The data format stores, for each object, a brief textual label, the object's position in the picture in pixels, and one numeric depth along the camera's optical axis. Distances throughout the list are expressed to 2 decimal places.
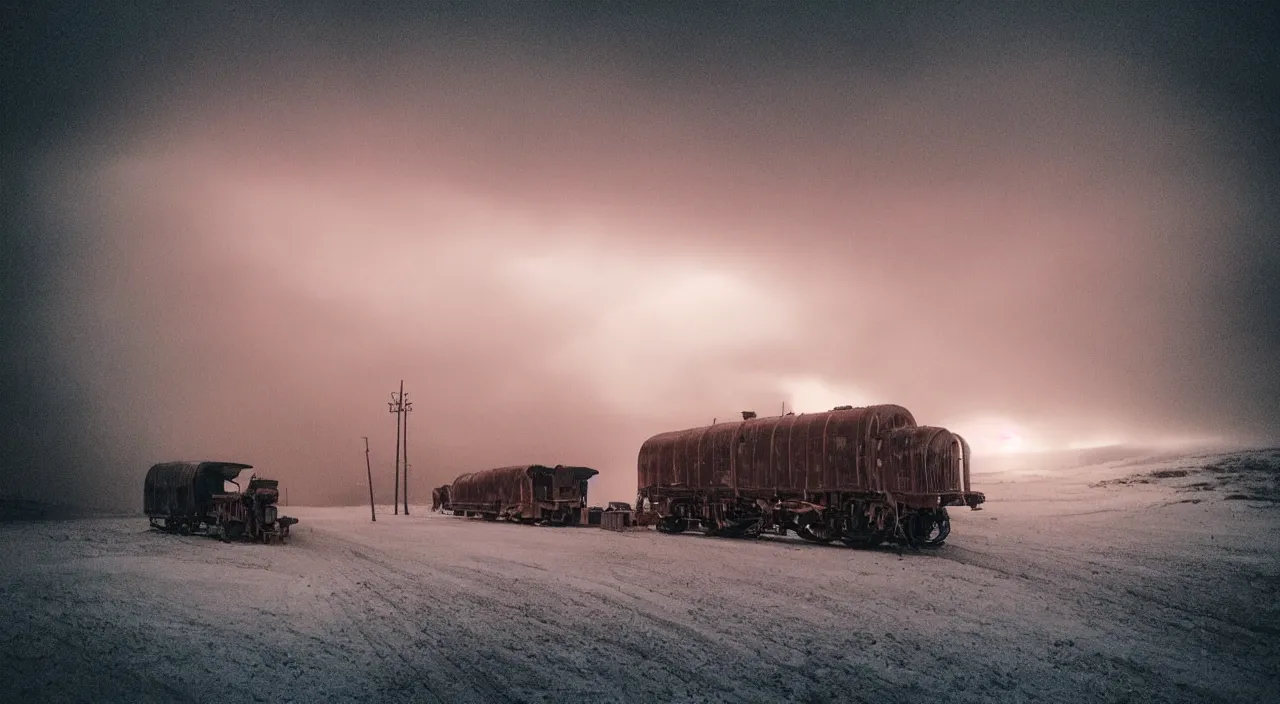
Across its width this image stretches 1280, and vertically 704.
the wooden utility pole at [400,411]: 56.97
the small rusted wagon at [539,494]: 39.53
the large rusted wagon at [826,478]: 21.66
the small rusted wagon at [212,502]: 26.66
